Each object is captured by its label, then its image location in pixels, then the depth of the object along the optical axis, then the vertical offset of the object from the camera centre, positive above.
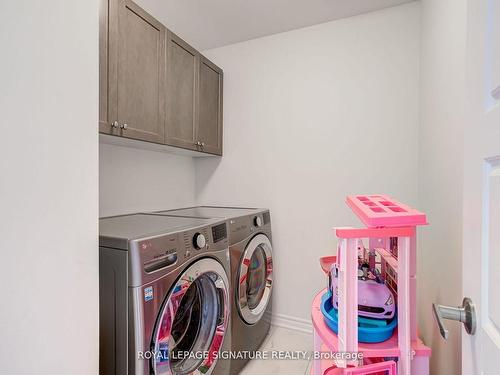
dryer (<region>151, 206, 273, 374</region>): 1.57 -0.63
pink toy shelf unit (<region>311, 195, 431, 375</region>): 0.80 -0.43
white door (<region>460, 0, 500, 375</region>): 0.47 -0.01
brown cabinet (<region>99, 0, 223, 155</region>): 1.29 +0.66
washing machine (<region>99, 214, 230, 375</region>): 0.94 -0.48
